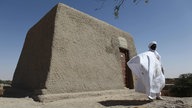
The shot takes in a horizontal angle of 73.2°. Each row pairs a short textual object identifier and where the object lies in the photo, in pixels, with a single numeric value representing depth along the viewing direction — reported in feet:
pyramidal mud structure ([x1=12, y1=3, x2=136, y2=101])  12.05
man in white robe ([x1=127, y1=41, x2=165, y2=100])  11.67
